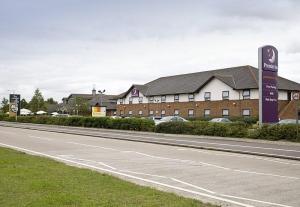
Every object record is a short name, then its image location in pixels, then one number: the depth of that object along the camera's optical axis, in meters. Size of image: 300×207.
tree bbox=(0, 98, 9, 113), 128.64
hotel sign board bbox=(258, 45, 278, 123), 32.81
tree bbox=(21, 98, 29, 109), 138.25
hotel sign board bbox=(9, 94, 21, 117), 85.69
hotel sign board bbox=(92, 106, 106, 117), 58.49
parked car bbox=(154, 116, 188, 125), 45.77
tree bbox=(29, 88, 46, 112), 118.81
